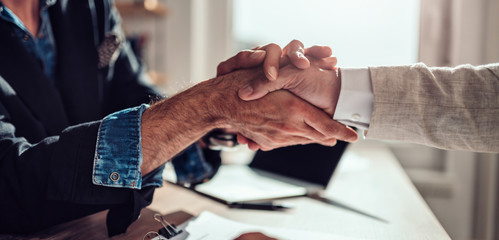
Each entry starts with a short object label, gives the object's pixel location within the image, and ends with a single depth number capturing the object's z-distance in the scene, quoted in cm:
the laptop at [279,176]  90
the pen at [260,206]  79
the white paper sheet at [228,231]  61
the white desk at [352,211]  69
